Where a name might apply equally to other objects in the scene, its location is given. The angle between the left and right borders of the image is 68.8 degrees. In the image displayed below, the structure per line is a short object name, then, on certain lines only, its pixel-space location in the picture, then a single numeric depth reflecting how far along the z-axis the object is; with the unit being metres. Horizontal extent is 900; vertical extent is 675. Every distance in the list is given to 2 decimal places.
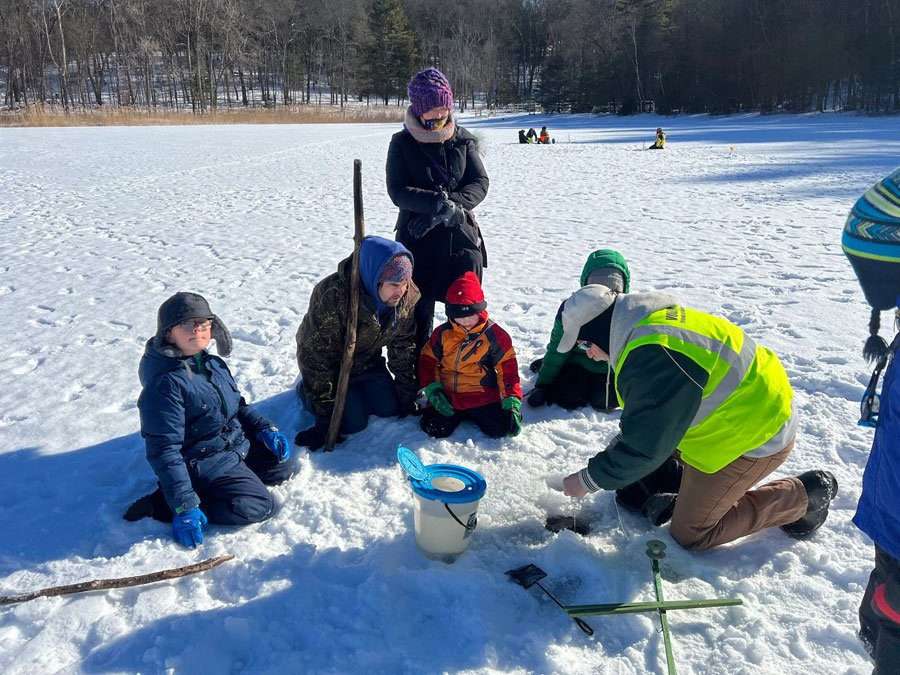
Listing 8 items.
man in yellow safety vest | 2.14
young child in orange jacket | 3.58
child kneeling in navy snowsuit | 2.69
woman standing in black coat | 3.78
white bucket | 2.46
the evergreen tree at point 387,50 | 57.72
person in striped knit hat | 1.55
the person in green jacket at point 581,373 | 3.78
